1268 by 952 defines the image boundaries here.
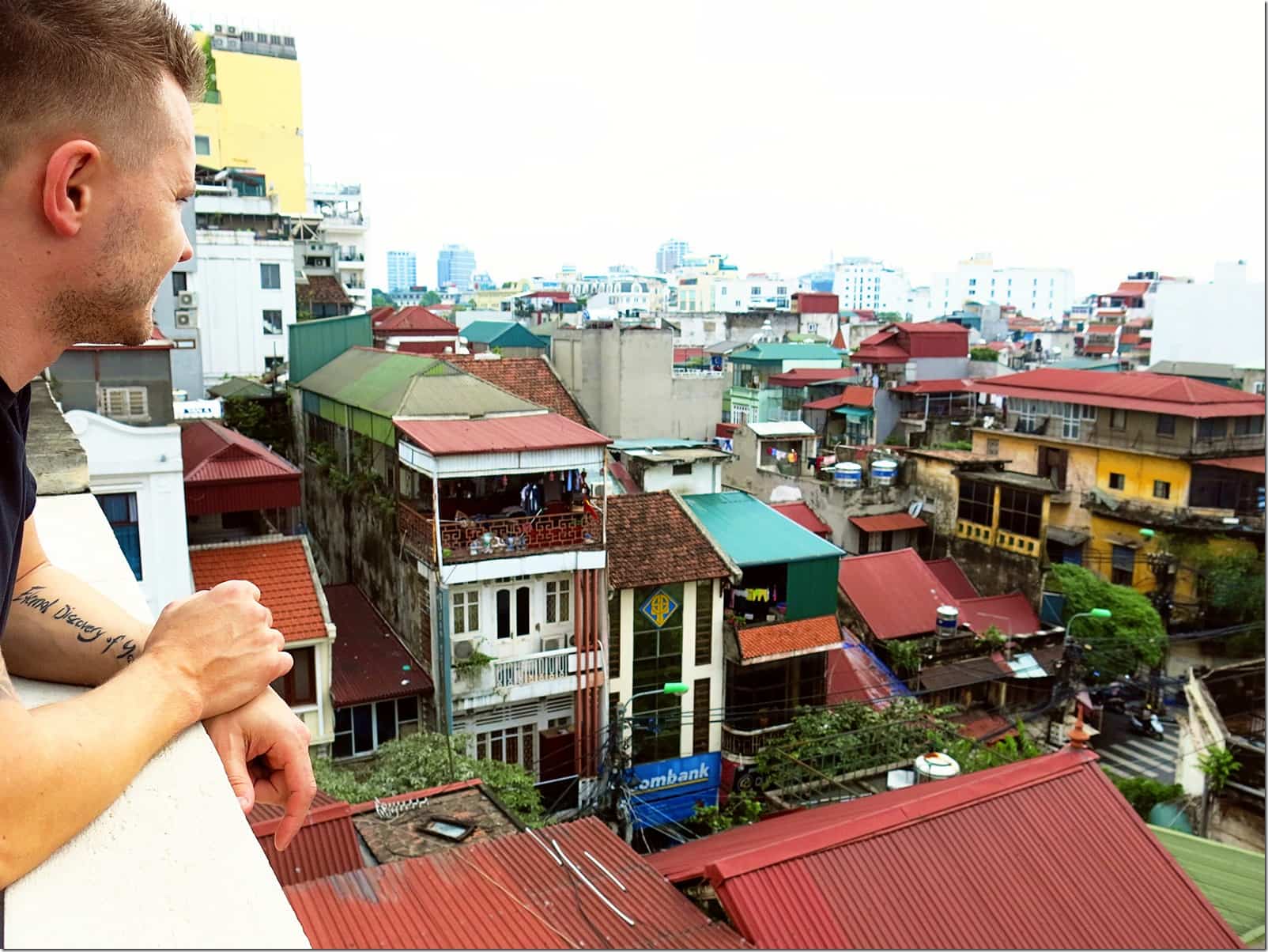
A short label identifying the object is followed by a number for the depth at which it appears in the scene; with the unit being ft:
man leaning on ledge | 3.60
